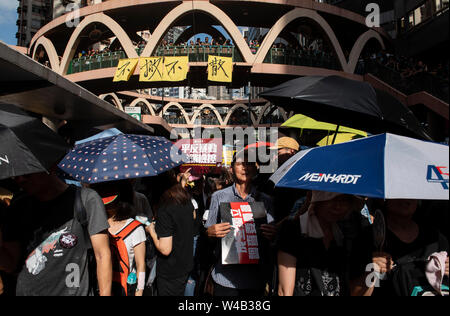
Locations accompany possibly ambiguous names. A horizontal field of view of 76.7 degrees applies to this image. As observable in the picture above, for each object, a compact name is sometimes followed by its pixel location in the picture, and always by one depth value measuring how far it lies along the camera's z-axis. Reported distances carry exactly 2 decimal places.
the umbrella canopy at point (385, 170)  1.75
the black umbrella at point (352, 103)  2.83
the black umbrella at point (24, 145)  1.79
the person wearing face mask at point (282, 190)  3.17
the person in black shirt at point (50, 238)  2.09
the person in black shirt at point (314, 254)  2.01
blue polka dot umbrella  3.14
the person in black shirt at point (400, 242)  2.06
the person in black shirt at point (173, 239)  3.24
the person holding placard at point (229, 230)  2.58
